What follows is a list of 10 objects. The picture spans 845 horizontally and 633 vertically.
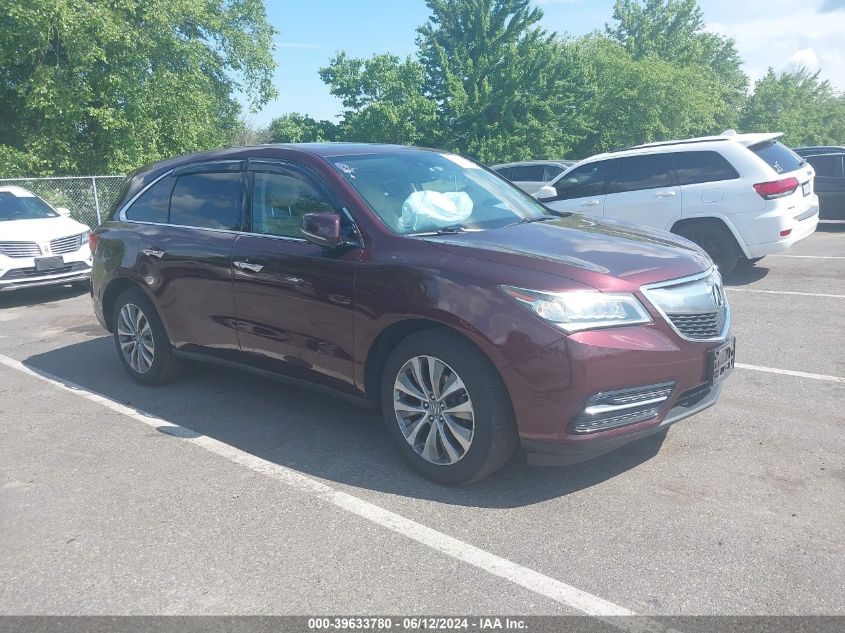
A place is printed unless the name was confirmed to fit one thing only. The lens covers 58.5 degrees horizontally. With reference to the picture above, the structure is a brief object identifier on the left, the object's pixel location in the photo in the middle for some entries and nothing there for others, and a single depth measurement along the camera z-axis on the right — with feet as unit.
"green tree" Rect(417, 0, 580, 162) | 113.19
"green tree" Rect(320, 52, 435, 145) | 113.50
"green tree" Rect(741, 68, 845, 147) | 193.26
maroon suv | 11.35
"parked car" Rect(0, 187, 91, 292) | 33.53
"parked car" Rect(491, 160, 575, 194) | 59.41
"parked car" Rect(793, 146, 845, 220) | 49.39
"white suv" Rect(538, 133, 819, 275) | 29.91
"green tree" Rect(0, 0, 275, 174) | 64.13
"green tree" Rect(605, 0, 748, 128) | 181.78
